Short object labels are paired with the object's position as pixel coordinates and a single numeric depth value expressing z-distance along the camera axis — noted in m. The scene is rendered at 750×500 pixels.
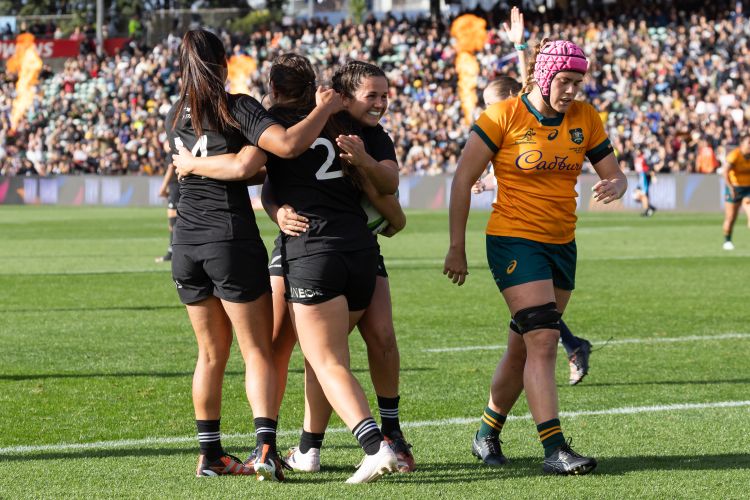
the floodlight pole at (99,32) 114.69
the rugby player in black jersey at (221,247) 11.44
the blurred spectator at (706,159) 73.31
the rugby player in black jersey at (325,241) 11.53
